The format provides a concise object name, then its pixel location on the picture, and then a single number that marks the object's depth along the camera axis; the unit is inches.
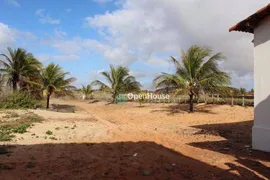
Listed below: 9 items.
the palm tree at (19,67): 706.8
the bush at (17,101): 540.5
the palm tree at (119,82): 883.5
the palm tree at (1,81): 642.8
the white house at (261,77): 209.7
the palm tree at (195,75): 479.7
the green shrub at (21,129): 288.9
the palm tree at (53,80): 700.7
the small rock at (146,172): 154.3
